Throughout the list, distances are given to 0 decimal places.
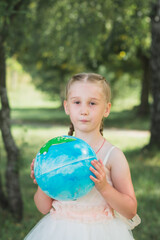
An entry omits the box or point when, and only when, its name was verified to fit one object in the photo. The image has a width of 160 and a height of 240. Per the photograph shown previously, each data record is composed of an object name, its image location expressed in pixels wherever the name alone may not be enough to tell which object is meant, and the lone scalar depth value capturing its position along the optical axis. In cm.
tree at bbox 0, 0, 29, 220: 474
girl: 204
